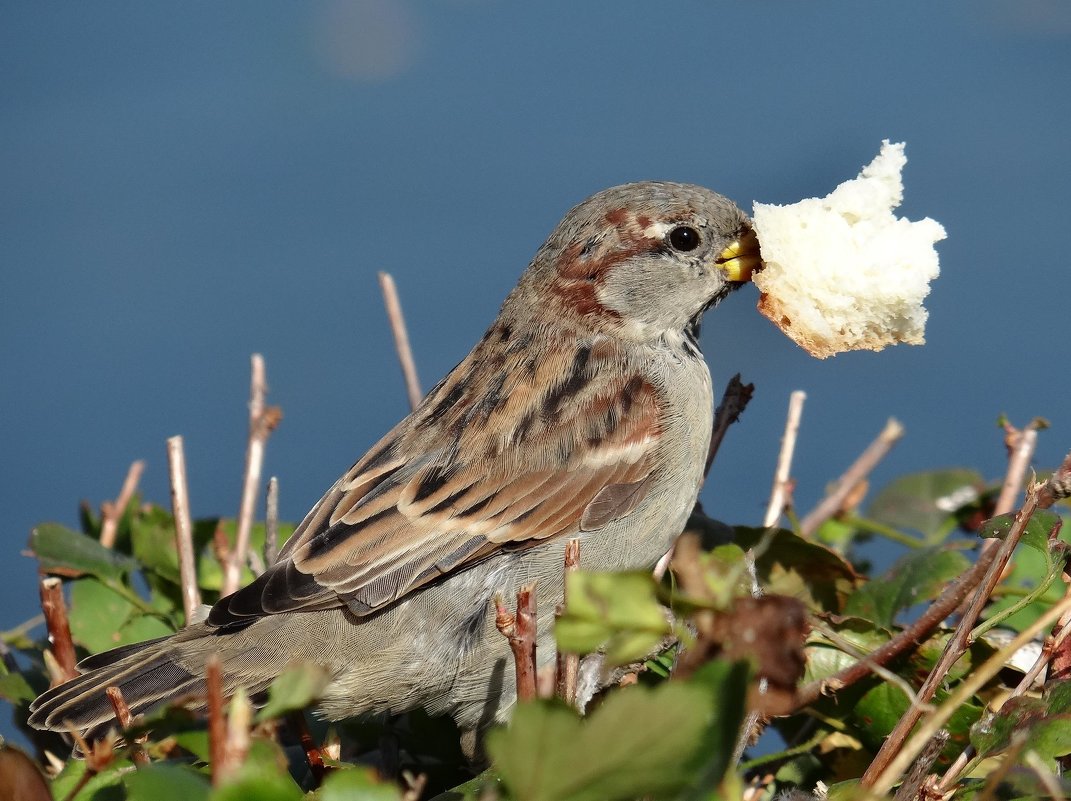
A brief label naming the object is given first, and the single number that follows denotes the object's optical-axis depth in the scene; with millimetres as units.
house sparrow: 3194
